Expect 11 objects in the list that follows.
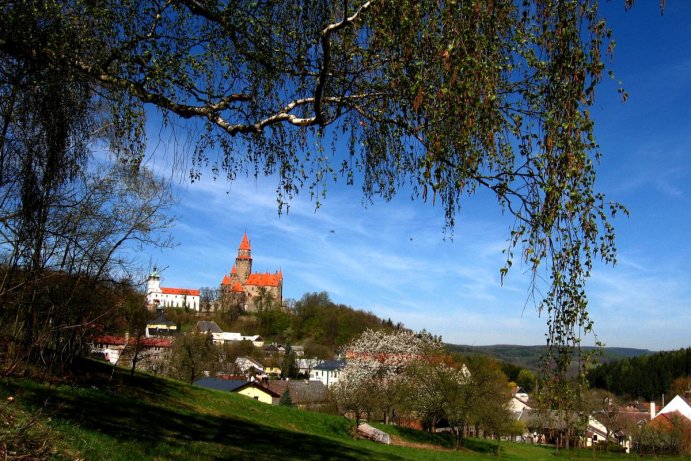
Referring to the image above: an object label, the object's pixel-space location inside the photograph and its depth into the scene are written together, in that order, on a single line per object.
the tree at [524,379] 112.88
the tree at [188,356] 48.02
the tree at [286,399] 52.72
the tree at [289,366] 88.94
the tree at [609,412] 48.59
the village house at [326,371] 87.91
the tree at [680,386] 86.44
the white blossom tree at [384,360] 39.56
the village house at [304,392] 53.97
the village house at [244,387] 50.30
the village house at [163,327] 99.31
